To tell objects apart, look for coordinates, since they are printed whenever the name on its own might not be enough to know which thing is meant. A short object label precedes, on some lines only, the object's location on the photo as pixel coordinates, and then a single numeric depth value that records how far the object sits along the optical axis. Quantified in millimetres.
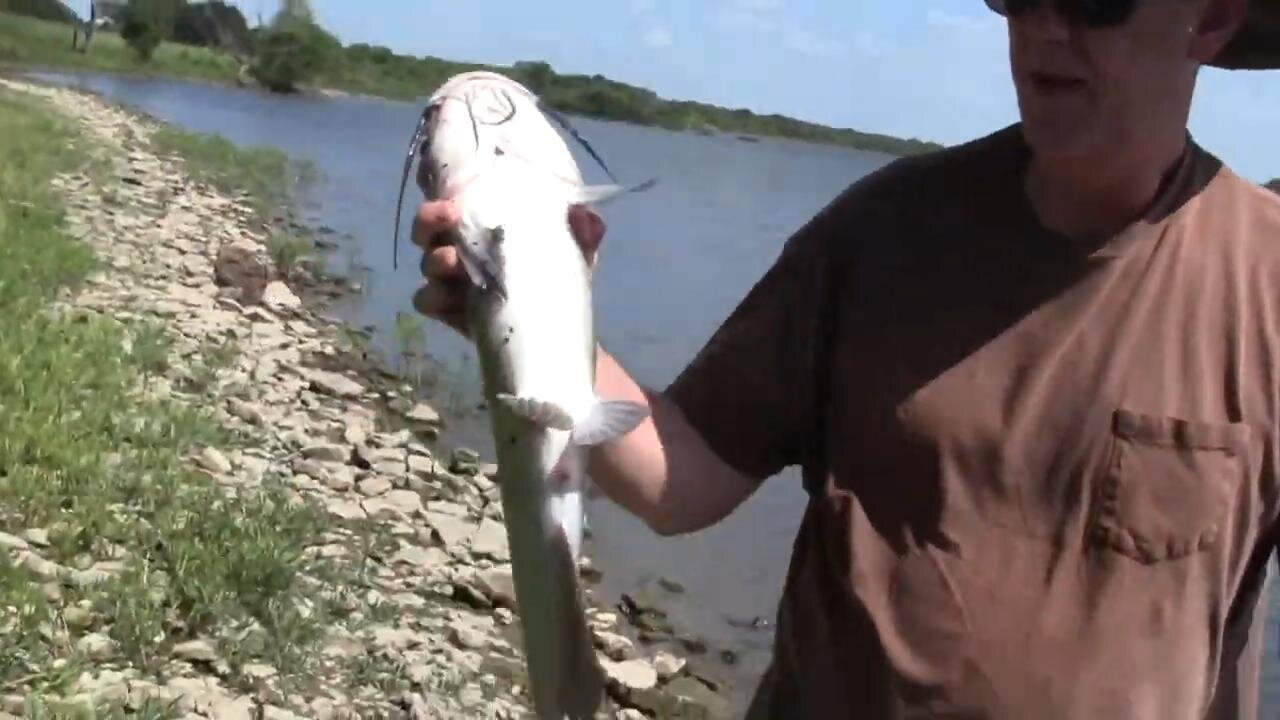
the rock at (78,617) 4292
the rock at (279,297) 13070
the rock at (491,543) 7320
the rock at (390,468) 8289
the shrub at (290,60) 61438
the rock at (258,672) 4559
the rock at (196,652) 4445
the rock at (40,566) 4492
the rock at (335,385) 10000
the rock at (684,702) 6148
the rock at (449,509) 7891
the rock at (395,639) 5383
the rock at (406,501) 7628
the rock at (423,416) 10203
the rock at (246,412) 7938
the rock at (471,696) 5309
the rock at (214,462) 6453
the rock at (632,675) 6263
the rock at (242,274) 12745
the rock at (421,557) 6746
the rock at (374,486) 7678
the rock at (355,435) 8570
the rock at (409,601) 6102
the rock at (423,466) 8625
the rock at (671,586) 8219
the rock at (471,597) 6547
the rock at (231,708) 4203
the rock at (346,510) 6965
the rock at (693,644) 7305
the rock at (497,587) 6652
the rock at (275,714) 4332
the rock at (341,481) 7504
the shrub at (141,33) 72062
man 2027
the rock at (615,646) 6707
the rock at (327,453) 7866
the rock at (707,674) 6828
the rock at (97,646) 4152
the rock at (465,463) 9016
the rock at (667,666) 6691
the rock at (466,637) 5965
